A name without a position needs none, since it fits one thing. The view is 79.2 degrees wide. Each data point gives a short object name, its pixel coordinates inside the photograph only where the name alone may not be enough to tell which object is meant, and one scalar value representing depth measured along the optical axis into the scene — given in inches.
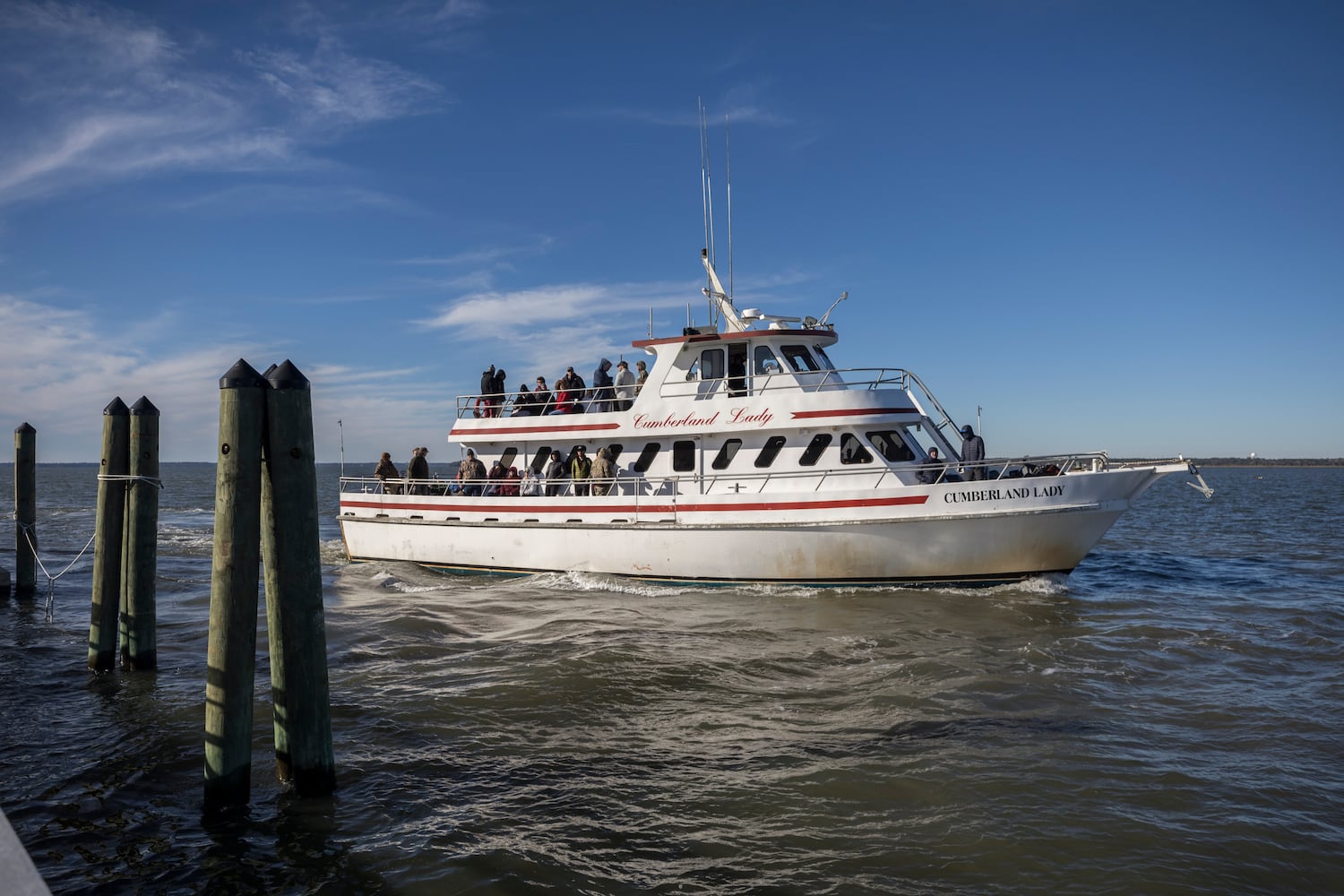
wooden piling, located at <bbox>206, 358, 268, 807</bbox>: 221.8
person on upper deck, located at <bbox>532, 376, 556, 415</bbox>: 689.0
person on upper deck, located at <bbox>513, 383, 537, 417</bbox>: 698.8
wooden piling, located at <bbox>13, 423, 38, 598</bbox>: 528.4
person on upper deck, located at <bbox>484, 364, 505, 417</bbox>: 725.3
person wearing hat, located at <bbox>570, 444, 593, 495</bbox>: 642.8
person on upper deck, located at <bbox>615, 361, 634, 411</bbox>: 672.7
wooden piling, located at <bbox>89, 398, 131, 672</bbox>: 356.8
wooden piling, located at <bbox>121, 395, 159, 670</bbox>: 349.7
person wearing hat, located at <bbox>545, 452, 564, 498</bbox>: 664.4
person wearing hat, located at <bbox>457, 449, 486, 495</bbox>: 691.6
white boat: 531.8
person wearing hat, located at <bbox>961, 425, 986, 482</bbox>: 555.2
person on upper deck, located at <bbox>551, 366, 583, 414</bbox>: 689.0
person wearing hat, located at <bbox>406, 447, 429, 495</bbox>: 724.7
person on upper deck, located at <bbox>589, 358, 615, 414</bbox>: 676.7
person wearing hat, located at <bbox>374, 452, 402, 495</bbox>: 748.0
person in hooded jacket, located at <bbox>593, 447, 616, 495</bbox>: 637.3
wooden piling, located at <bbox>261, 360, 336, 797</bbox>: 223.9
